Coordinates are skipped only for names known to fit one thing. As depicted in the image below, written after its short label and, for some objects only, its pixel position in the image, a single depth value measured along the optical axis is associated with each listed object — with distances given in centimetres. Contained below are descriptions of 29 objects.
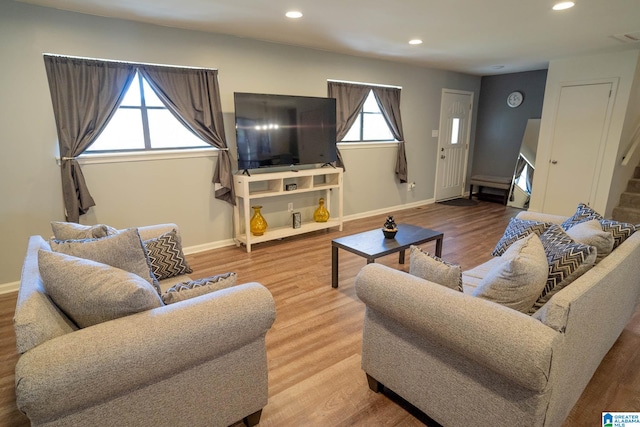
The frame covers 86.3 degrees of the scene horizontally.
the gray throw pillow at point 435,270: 154
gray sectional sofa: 116
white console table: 388
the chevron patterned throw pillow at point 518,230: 238
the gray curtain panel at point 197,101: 340
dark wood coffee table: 274
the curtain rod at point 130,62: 291
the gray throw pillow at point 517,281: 142
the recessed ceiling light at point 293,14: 291
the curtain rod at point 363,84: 462
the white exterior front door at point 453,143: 625
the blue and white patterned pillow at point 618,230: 186
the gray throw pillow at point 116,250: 151
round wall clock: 620
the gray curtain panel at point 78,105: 295
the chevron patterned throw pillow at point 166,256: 210
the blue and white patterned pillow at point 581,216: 218
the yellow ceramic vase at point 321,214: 459
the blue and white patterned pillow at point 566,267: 151
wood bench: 622
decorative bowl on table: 302
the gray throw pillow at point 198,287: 145
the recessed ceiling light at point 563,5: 269
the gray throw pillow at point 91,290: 121
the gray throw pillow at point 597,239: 169
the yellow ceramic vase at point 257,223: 402
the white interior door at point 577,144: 472
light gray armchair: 104
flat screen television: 376
